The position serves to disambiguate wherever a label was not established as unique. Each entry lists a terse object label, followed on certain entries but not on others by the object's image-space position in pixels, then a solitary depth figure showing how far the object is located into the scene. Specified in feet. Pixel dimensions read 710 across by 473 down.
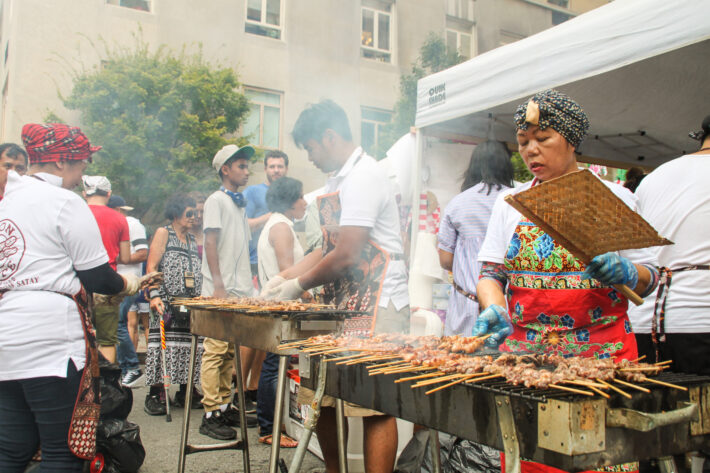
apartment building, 43.34
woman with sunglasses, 17.66
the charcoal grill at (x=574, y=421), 3.88
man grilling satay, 9.73
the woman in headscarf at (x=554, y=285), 6.71
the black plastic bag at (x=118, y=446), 11.54
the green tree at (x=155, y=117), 42.24
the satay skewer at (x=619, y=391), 3.98
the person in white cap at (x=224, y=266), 15.16
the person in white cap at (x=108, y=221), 16.30
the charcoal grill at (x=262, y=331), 8.55
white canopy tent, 11.45
